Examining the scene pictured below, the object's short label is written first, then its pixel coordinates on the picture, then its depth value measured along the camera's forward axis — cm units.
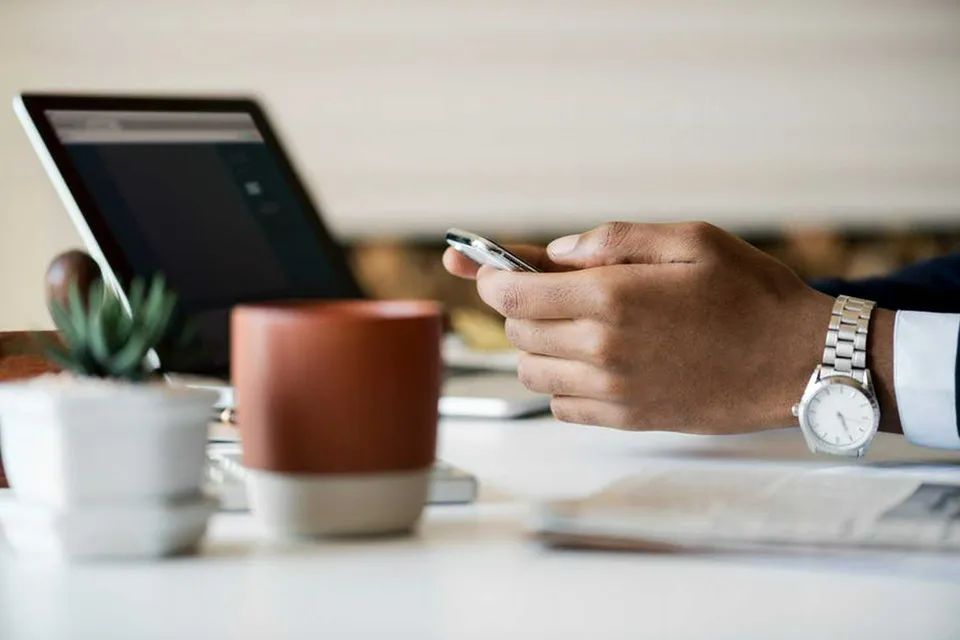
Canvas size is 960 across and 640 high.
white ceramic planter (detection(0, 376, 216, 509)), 89
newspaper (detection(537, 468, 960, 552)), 92
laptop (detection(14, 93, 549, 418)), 128
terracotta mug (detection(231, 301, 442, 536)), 91
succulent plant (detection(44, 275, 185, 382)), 90
